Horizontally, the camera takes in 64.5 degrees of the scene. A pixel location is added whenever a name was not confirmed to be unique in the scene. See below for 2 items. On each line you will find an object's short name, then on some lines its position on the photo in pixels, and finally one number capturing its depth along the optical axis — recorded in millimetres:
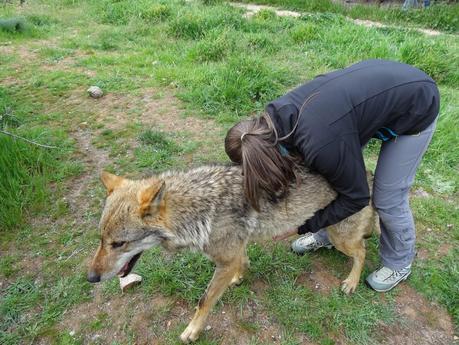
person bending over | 2203
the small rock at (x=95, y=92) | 6016
